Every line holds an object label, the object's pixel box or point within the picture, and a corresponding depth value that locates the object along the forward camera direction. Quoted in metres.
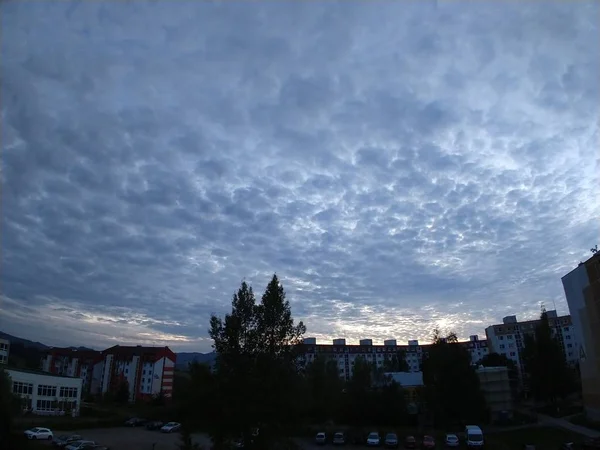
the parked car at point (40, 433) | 45.45
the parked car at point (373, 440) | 49.91
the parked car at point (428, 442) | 46.31
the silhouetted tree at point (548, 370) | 69.50
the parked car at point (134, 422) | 66.81
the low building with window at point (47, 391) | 68.38
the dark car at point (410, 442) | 47.84
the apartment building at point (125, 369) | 112.00
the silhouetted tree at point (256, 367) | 30.94
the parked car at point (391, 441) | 47.96
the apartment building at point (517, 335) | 127.81
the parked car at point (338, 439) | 50.78
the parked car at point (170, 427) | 60.39
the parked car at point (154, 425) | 63.69
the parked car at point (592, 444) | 37.15
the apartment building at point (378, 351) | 161.25
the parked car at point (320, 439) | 51.25
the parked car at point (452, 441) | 47.84
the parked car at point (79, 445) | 37.47
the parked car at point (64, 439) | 42.79
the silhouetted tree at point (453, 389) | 57.31
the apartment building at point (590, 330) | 56.69
